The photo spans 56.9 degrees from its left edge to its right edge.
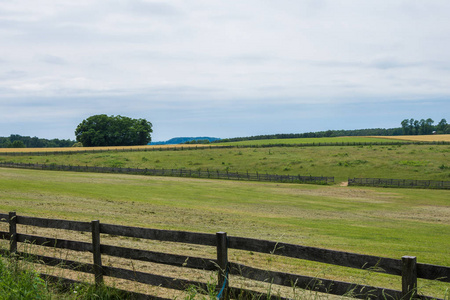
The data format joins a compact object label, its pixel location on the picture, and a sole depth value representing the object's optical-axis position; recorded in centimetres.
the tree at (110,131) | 16088
